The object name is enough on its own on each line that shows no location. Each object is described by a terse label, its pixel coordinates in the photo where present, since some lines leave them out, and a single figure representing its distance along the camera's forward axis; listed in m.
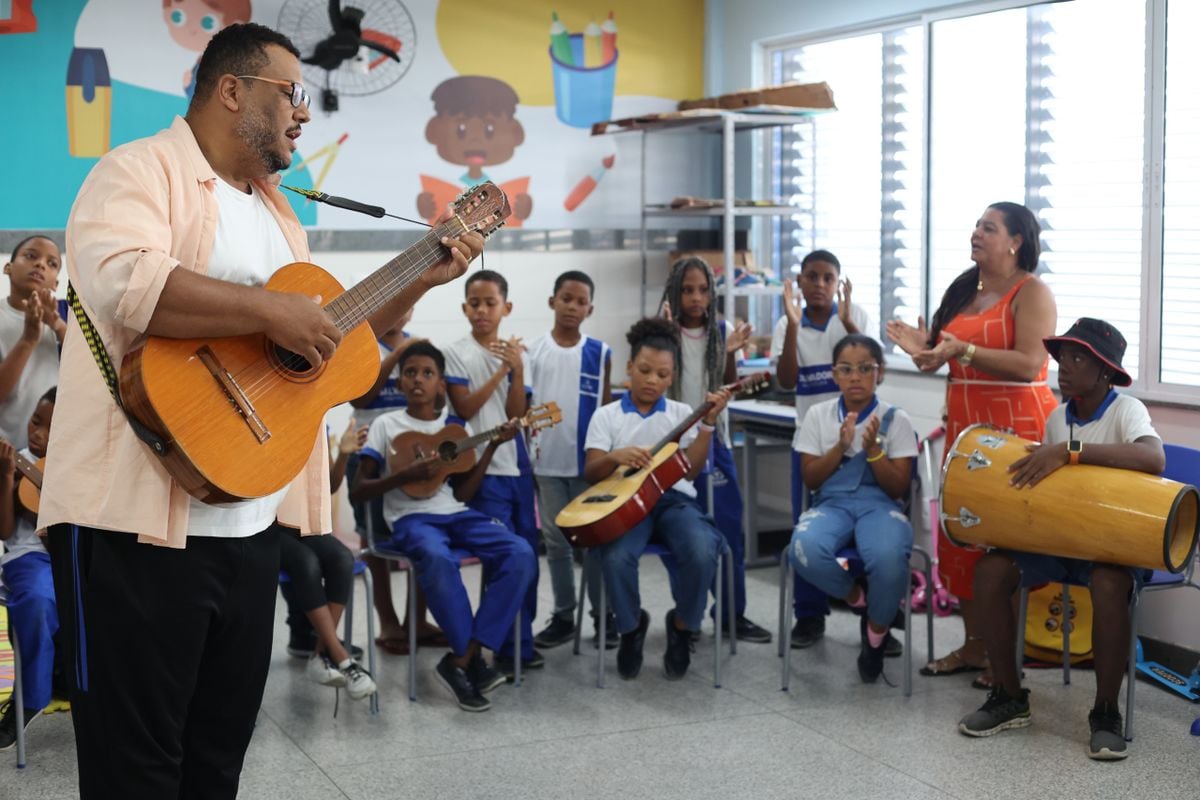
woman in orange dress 4.09
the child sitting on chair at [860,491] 4.04
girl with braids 4.62
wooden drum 3.43
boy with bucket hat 3.58
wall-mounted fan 5.41
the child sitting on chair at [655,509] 4.14
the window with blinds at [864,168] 5.68
